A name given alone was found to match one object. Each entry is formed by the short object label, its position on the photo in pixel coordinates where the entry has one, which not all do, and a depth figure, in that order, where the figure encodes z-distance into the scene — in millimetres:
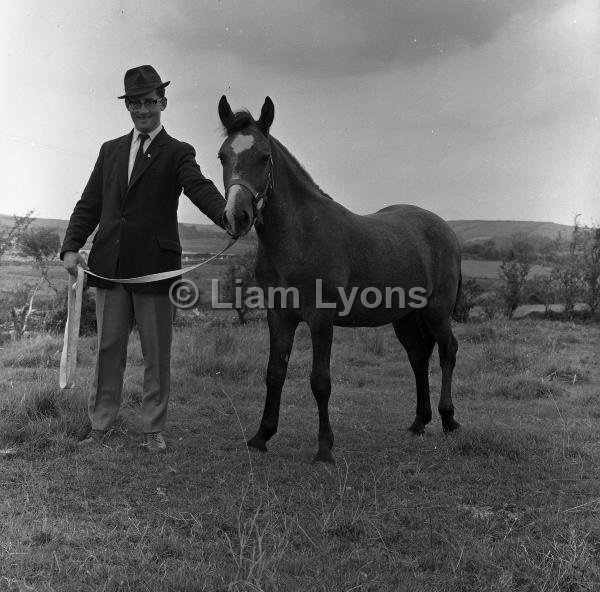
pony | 3729
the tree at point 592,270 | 12898
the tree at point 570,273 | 13102
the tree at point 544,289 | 13336
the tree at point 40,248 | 10500
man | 4184
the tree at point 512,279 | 13492
